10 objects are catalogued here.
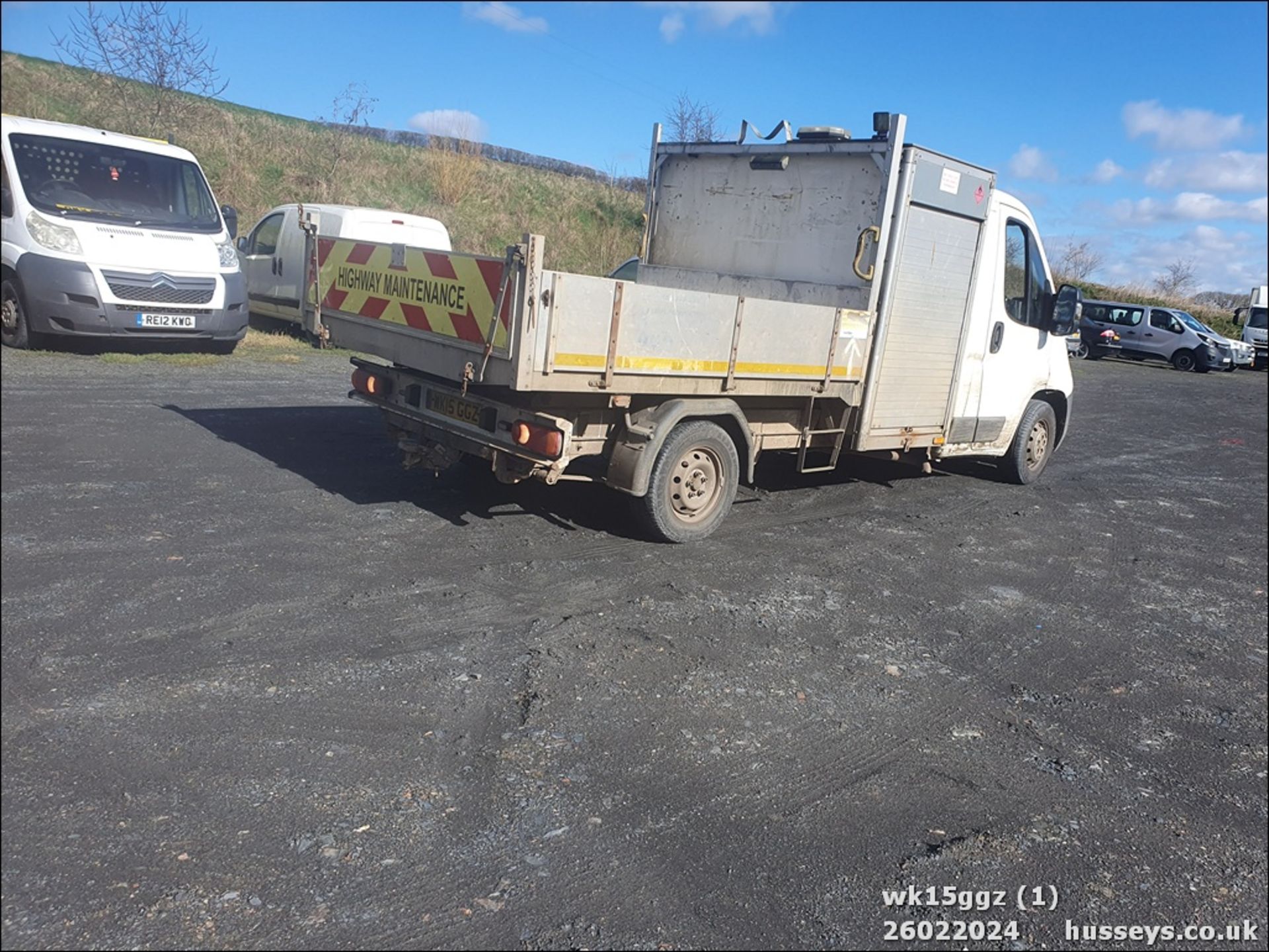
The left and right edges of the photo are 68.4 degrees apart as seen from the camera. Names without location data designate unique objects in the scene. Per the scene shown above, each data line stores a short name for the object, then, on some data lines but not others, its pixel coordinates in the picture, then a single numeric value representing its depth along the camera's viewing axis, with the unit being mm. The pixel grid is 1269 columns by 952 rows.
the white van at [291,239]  13586
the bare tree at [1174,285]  48625
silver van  30578
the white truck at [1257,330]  36156
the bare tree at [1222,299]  48156
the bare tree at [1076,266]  43531
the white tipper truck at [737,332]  5289
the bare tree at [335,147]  21797
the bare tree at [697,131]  24016
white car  31203
